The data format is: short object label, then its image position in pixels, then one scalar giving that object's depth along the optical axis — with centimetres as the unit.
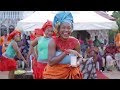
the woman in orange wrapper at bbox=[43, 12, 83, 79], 185
